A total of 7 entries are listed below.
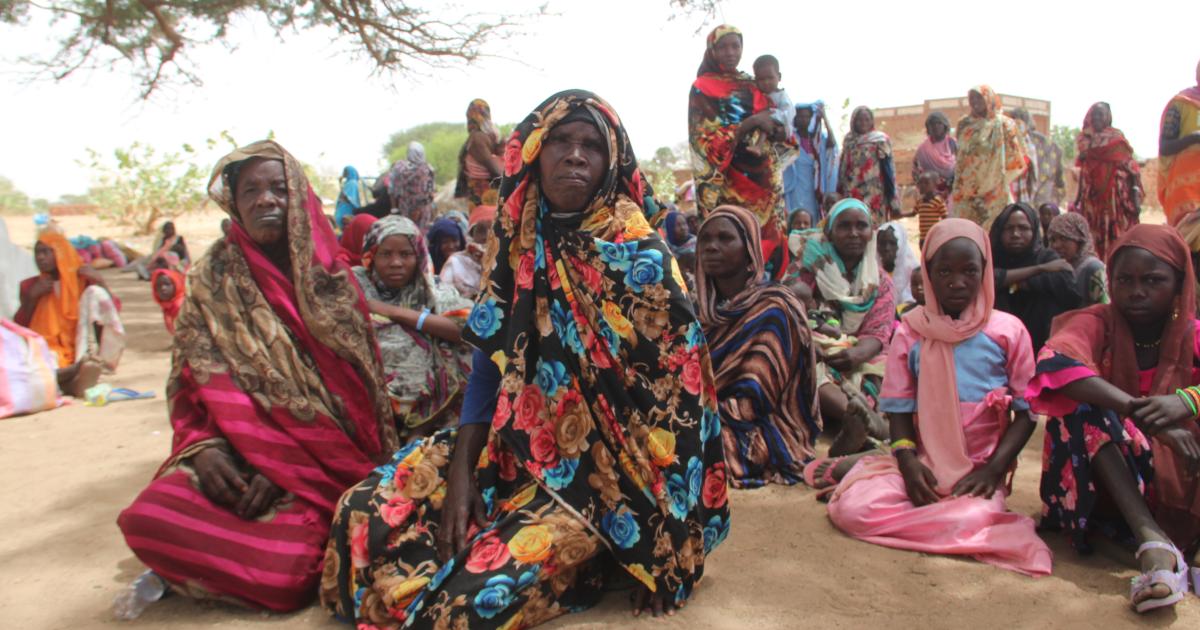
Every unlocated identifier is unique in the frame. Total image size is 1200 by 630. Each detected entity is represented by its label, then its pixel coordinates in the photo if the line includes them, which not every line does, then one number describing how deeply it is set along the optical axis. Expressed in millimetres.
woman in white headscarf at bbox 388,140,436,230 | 10445
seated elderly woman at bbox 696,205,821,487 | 4363
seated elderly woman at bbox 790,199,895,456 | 5230
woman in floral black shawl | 2744
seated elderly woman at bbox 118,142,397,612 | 2980
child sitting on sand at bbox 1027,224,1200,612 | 3002
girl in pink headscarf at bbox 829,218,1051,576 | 3389
